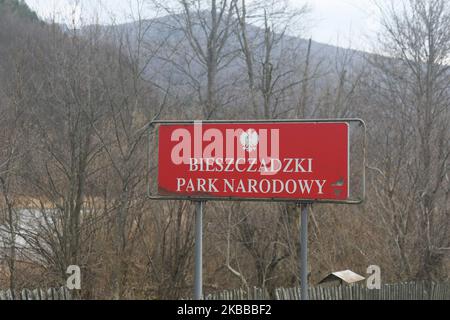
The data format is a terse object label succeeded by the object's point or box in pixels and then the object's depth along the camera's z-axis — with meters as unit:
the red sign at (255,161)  12.03
